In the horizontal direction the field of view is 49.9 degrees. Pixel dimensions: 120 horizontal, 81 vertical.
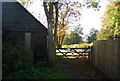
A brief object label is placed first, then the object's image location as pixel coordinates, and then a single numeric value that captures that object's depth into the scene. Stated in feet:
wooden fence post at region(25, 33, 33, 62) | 20.64
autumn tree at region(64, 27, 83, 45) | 173.17
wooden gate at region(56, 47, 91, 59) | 34.99
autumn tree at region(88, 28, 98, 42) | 274.40
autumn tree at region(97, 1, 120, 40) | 100.42
